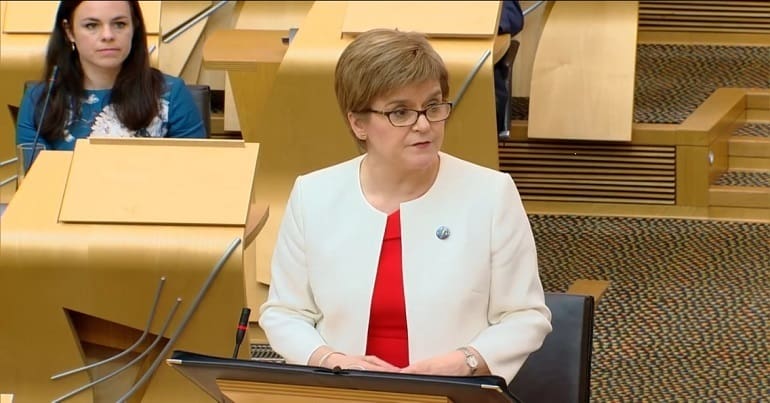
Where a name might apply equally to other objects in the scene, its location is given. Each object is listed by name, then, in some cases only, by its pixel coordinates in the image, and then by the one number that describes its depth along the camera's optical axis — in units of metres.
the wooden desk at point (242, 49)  9.78
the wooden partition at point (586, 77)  11.13
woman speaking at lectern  5.15
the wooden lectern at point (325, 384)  4.34
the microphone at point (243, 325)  5.52
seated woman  8.25
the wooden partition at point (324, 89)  9.34
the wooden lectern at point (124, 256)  6.44
